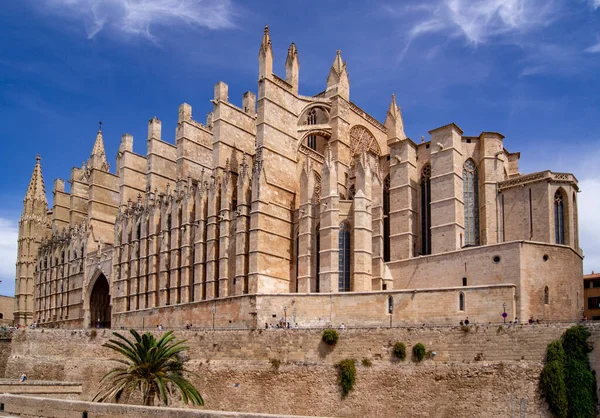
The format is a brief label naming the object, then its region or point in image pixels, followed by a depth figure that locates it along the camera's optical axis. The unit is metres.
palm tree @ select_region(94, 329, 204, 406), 27.56
